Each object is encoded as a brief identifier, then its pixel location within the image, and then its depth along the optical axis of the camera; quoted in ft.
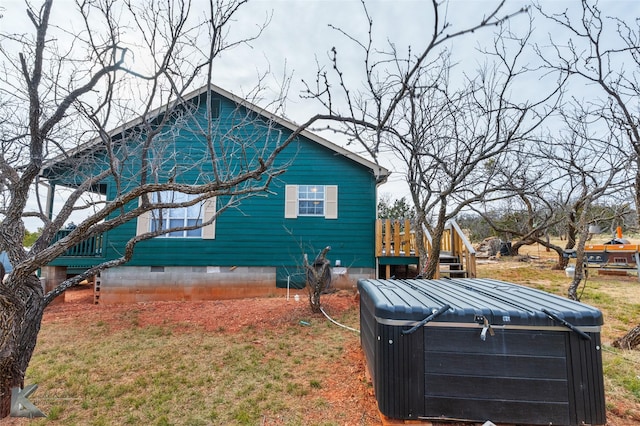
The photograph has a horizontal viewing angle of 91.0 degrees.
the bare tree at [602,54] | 13.83
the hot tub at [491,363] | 7.55
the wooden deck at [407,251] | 27.02
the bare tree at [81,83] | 9.04
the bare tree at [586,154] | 17.37
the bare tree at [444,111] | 10.02
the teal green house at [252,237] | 28.43
